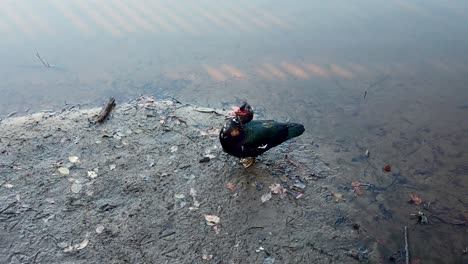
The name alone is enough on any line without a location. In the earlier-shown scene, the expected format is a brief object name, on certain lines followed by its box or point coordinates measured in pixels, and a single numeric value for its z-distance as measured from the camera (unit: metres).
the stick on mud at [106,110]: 5.43
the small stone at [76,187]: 4.30
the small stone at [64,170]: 4.53
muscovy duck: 4.42
